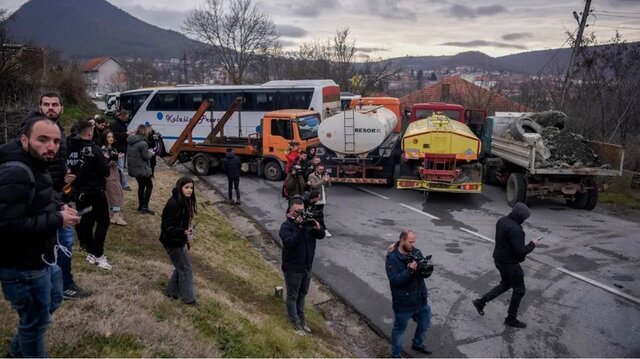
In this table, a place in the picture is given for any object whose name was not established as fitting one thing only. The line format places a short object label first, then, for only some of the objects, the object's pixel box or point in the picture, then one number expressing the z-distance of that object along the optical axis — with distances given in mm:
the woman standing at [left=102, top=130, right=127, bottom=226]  7301
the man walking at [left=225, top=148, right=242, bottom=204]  13039
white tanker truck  14531
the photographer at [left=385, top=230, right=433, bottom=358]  5367
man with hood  6227
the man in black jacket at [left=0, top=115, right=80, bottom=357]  3191
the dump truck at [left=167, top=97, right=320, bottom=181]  16156
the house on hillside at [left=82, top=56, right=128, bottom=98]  90062
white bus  20969
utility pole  17750
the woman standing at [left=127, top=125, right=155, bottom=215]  8930
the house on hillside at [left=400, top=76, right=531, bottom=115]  28734
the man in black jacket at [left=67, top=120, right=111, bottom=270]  5707
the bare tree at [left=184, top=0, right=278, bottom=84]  43906
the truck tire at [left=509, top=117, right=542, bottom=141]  13795
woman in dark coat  5352
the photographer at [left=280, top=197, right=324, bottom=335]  5617
